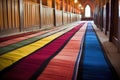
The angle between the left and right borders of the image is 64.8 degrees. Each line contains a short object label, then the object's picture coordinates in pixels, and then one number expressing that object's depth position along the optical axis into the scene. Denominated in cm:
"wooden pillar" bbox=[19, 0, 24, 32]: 355
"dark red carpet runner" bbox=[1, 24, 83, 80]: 101
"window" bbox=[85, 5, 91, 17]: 2073
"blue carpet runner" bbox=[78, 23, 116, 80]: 102
